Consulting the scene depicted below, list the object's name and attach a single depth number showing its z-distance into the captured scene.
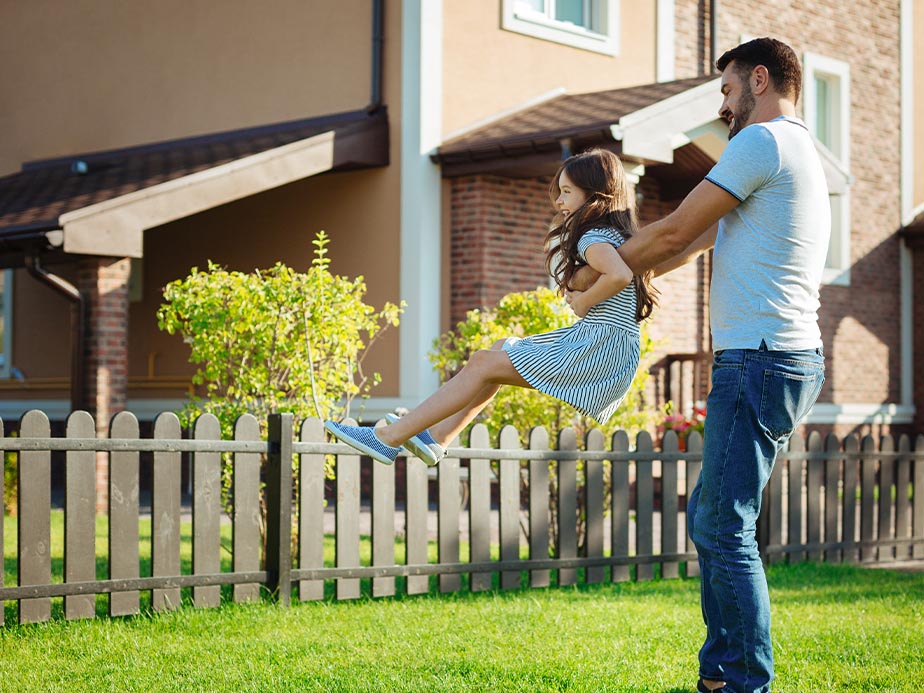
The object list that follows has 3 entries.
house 11.84
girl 4.34
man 3.97
